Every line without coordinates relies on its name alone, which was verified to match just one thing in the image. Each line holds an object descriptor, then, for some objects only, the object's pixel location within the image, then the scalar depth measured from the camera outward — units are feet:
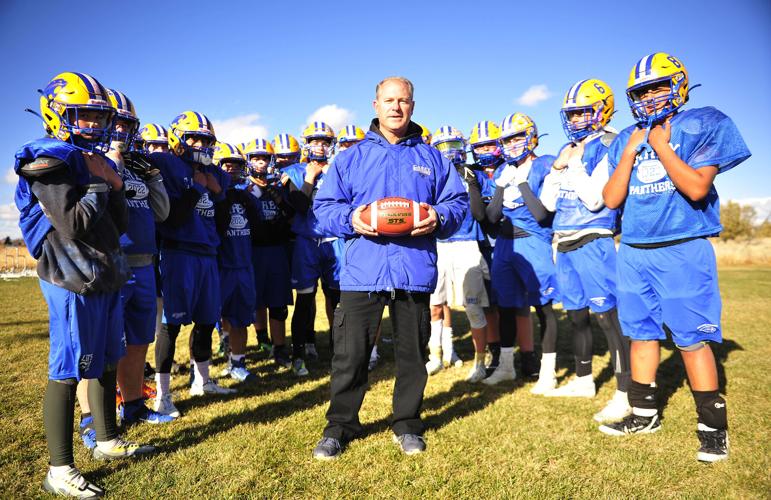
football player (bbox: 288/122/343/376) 21.06
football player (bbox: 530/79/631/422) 14.82
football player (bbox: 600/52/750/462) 11.00
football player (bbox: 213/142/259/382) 19.19
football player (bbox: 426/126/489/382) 19.74
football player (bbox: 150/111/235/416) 15.75
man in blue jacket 11.90
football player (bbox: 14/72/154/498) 9.61
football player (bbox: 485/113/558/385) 18.58
